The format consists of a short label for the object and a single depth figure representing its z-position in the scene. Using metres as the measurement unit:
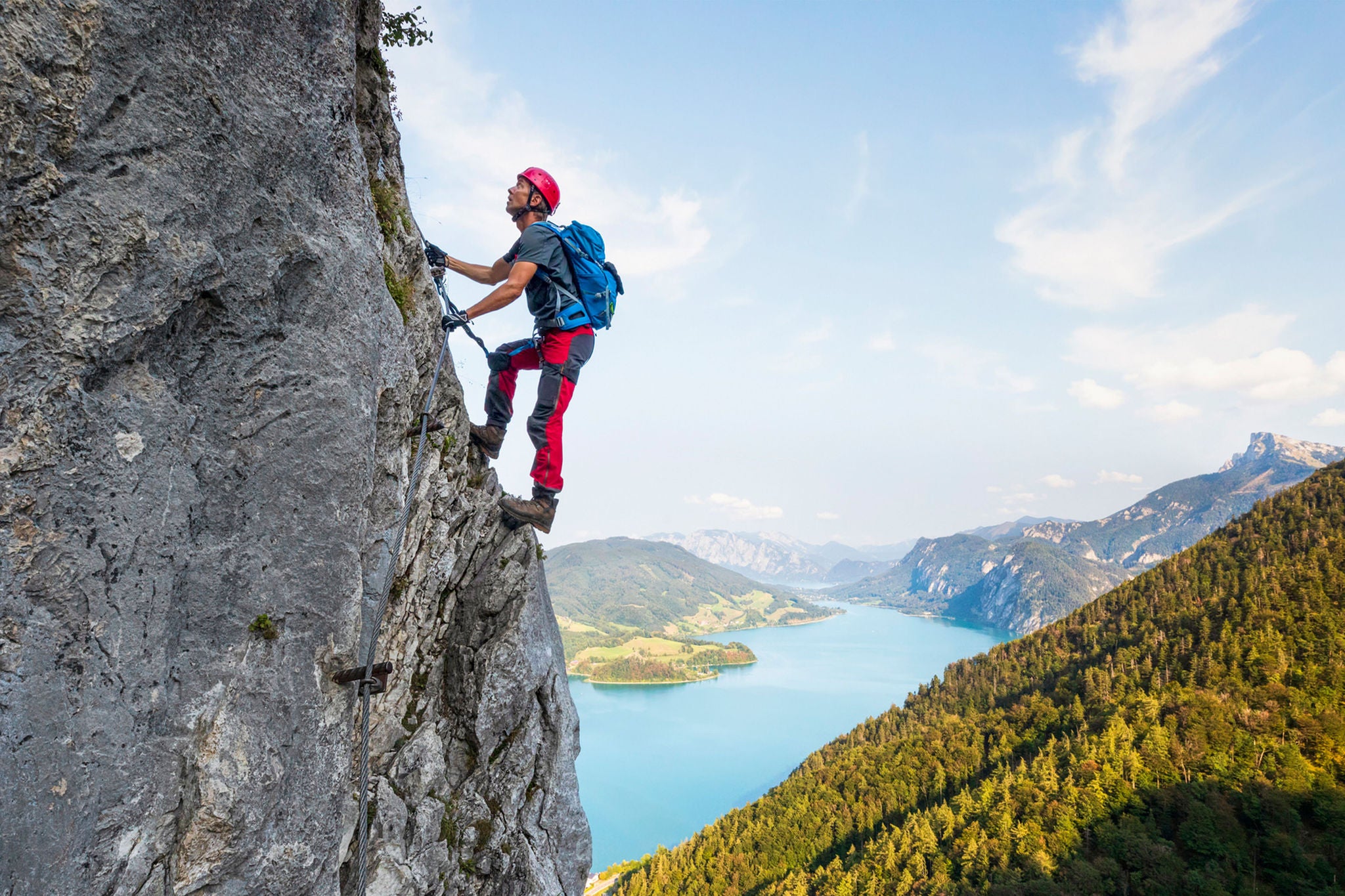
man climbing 5.44
